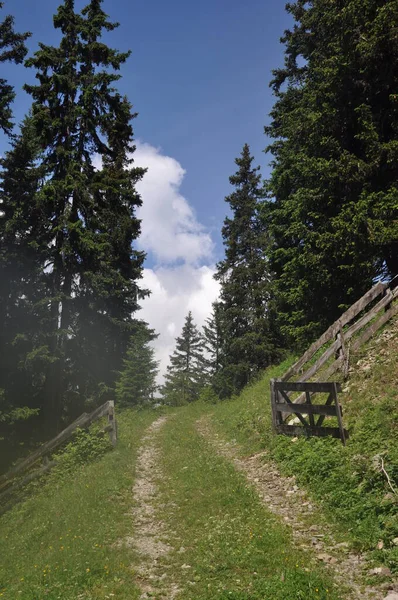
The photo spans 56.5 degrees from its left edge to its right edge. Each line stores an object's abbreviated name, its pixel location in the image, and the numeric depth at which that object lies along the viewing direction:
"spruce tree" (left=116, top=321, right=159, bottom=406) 25.42
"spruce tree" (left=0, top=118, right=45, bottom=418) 17.80
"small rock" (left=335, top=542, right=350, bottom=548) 5.57
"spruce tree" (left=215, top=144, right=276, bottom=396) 29.11
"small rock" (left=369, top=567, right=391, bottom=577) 4.73
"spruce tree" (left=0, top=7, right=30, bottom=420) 16.80
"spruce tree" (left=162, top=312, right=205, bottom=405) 57.03
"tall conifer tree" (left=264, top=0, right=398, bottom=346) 13.62
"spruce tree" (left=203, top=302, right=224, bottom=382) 57.33
